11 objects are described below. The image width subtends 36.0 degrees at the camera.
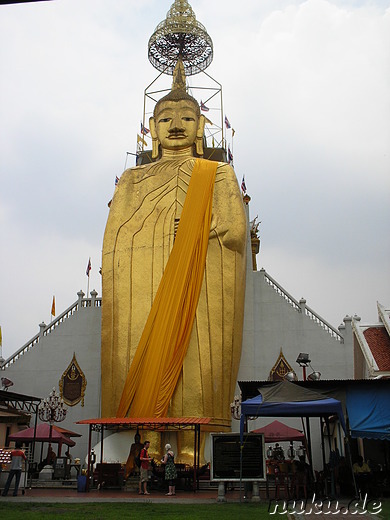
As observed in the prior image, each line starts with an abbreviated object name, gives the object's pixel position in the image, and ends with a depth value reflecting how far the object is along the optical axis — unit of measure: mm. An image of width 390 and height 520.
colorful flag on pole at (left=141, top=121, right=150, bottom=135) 22784
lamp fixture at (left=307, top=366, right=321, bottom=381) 13437
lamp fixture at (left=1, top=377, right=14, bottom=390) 18875
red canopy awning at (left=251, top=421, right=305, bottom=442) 14469
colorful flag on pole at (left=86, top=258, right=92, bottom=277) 23062
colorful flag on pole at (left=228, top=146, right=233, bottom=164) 23188
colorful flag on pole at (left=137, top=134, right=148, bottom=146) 23203
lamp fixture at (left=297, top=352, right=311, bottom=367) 13366
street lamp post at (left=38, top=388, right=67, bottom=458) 18516
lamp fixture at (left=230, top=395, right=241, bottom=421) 17125
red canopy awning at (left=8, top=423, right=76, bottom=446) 15453
